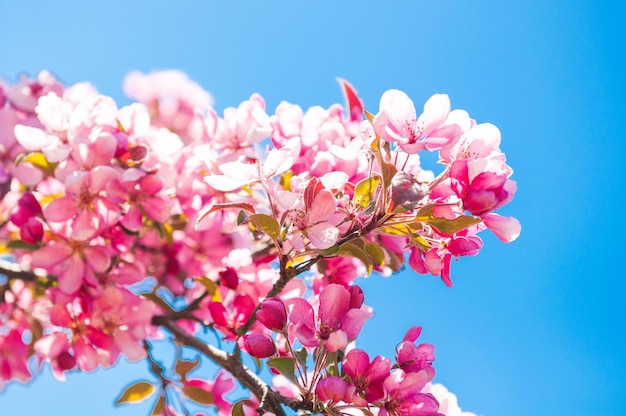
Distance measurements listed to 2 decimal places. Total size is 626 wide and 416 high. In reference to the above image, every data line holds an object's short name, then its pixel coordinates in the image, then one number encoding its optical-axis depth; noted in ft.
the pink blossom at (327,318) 2.25
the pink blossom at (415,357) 2.24
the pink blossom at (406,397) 2.20
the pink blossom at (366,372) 2.21
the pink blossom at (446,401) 2.44
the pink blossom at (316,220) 2.24
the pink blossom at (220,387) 2.77
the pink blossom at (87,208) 2.60
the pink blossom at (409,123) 2.21
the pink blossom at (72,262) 2.68
